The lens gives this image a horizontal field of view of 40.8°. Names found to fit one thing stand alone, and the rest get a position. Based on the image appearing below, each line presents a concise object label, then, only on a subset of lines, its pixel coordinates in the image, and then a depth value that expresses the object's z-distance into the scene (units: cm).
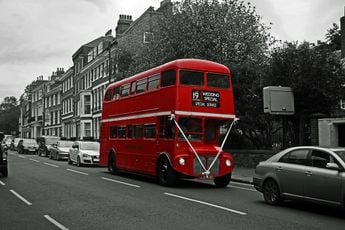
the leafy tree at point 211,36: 2852
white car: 2695
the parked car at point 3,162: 1864
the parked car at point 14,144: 6009
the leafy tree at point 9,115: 12788
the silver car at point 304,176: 945
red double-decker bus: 1560
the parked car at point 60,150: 3453
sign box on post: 1936
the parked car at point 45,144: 4194
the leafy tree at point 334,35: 5108
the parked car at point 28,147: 4922
